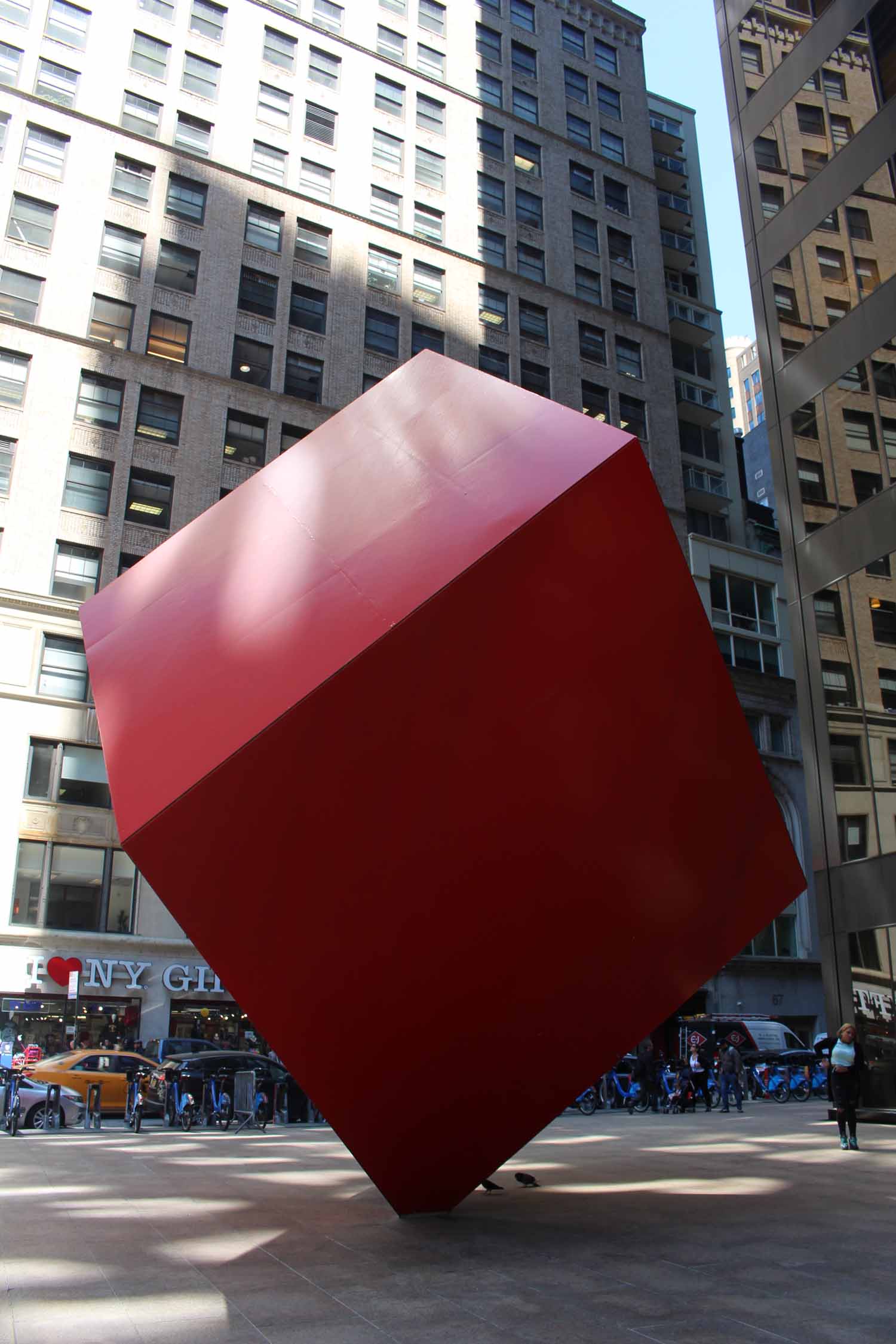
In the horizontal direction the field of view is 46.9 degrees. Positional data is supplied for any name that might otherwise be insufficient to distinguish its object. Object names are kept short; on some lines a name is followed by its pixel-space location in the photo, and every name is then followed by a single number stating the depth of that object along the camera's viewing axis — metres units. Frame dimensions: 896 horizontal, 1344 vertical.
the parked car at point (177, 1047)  24.08
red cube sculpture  5.89
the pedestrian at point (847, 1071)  12.64
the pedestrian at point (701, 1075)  23.56
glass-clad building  17.98
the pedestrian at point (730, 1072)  22.58
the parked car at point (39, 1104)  18.05
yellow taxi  19.84
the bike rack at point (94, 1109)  18.31
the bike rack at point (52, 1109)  18.25
